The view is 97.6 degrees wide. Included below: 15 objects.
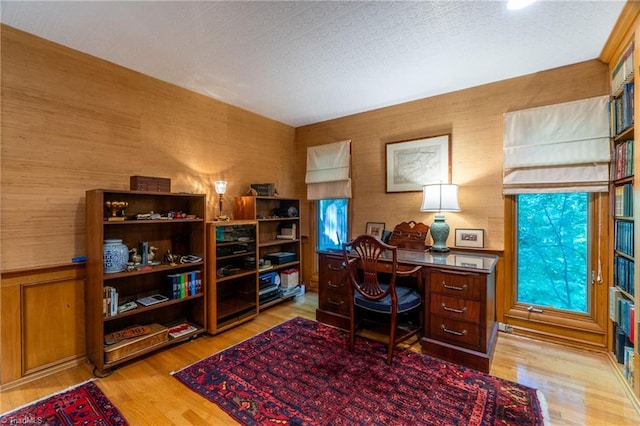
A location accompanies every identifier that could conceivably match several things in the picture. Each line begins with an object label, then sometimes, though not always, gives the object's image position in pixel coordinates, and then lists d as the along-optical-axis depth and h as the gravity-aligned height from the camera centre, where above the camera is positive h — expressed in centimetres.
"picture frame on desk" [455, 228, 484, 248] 293 -27
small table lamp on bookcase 312 +28
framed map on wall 315 +59
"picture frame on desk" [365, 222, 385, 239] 355 -21
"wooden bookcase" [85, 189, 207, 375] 213 -53
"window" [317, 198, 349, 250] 399 -14
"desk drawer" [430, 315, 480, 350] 220 -97
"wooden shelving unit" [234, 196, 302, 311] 345 -33
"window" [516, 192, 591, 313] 256 -37
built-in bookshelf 195 -6
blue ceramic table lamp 283 +7
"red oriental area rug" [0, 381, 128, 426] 166 -123
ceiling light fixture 176 +132
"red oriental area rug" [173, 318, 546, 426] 169 -122
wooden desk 216 -78
